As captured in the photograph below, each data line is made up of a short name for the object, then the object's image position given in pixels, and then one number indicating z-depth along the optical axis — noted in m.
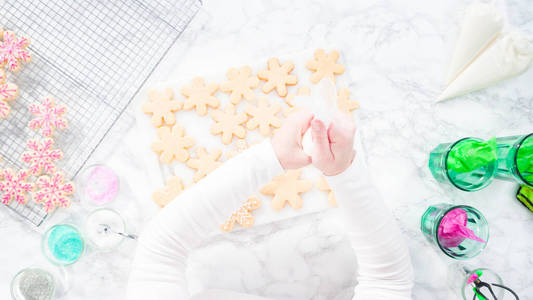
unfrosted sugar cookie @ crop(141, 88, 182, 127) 0.88
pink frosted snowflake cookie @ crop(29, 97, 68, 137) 0.86
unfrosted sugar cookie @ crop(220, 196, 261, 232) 0.86
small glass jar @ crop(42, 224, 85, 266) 0.85
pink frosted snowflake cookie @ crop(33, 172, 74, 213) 0.85
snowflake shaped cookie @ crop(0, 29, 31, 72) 0.85
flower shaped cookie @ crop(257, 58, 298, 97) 0.89
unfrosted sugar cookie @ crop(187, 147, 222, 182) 0.87
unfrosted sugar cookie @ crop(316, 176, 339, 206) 0.87
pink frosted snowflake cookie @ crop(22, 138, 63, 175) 0.86
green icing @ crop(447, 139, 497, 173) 0.80
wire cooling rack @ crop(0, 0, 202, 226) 0.88
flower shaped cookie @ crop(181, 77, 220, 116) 0.88
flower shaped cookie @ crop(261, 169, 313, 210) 0.87
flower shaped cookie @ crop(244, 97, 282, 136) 0.88
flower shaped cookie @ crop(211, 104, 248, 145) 0.88
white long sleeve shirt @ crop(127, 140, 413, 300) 0.64
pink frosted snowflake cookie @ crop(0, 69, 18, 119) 0.85
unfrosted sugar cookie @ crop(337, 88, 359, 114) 0.89
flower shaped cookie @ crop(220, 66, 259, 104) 0.89
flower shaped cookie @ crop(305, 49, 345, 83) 0.89
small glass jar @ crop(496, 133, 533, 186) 0.77
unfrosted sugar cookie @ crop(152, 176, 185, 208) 0.86
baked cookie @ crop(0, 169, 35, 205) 0.85
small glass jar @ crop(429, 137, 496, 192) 0.83
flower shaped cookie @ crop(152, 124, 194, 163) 0.87
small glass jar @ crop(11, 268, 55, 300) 0.85
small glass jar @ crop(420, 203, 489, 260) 0.80
